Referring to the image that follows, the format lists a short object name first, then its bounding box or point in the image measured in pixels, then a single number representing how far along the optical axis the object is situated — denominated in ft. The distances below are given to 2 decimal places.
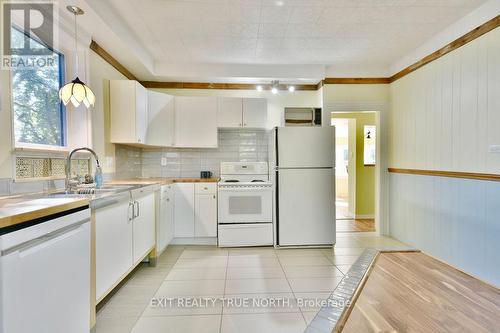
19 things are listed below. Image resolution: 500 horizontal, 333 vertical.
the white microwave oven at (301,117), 12.34
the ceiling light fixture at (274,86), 13.15
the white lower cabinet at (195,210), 11.77
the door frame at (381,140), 13.19
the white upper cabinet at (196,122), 12.55
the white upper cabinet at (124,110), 10.14
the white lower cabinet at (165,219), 9.90
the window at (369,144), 17.63
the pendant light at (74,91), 6.80
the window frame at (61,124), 5.62
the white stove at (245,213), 11.59
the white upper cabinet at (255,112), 12.85
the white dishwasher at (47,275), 3.02
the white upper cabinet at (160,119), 11.97
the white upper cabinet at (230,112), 12.71
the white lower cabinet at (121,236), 5.64
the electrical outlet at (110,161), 9.95
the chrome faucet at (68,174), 6.68
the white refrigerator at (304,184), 11.54
